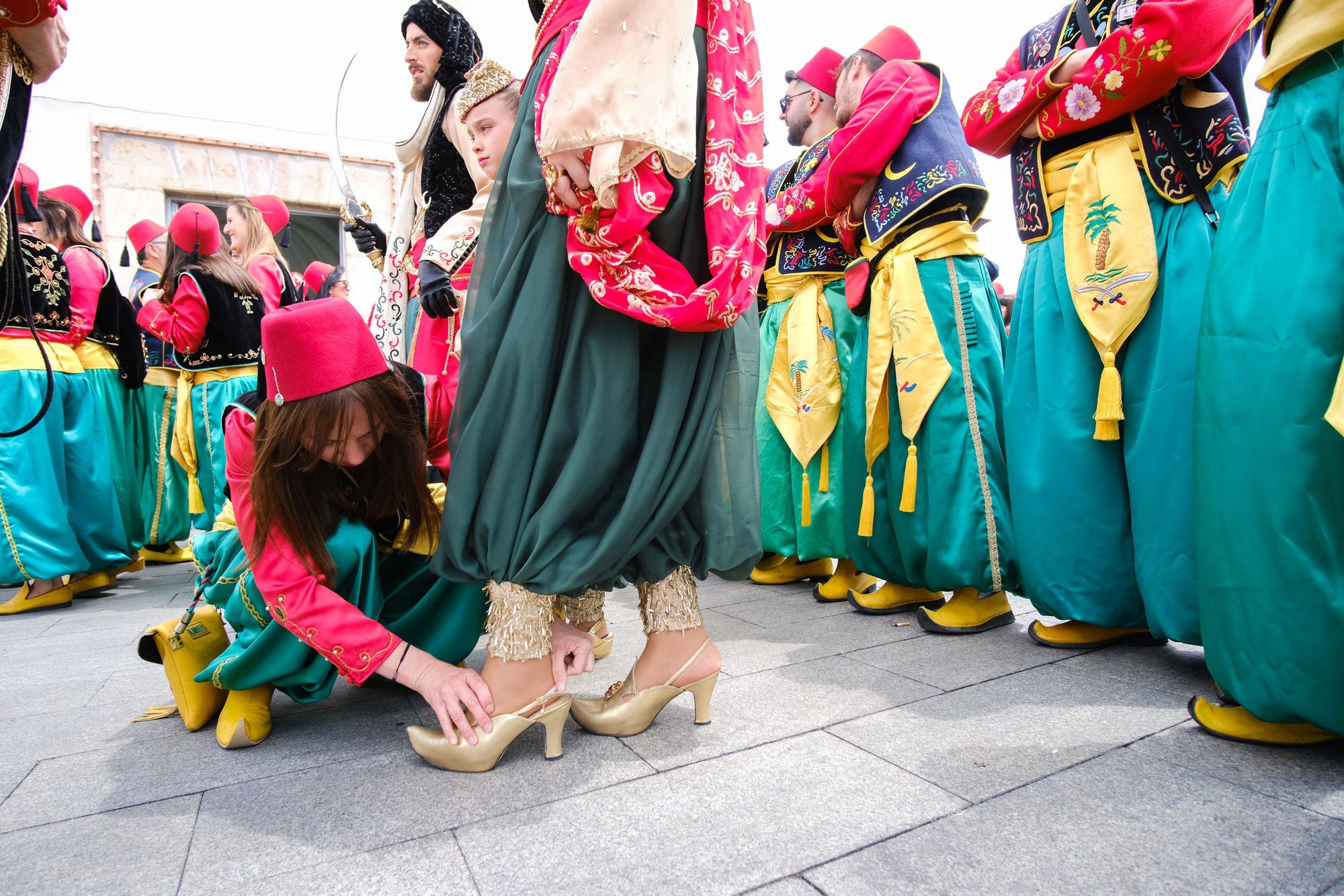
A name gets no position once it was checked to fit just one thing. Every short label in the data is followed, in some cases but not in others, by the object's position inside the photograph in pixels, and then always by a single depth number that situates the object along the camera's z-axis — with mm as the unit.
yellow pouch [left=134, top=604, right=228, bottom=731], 1505
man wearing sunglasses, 2588
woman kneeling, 1281
